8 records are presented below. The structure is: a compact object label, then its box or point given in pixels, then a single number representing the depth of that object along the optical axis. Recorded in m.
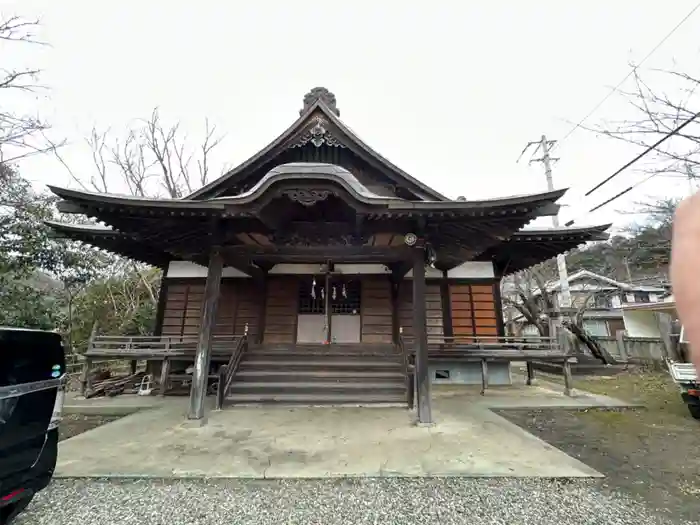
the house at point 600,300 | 22.75
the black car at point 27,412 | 2.46
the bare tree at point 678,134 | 5.35
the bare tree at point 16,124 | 8.04
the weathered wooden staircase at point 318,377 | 6.88
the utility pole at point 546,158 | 18.47
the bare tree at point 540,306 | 14.15
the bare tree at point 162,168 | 17.25
